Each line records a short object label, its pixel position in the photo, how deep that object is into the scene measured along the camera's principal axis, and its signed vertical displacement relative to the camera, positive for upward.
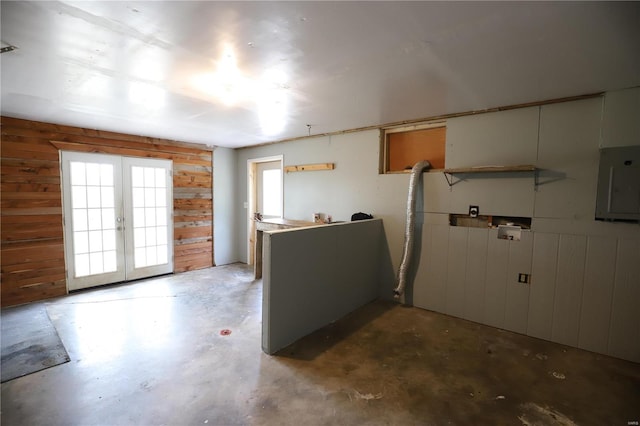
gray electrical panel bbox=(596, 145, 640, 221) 2.49 +0.14
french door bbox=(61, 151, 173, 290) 4.15 -0.43
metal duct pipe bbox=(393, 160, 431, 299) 3.54 -0.35
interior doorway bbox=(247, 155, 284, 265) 5.52 +0.04
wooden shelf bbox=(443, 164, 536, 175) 2.86 +0.30
